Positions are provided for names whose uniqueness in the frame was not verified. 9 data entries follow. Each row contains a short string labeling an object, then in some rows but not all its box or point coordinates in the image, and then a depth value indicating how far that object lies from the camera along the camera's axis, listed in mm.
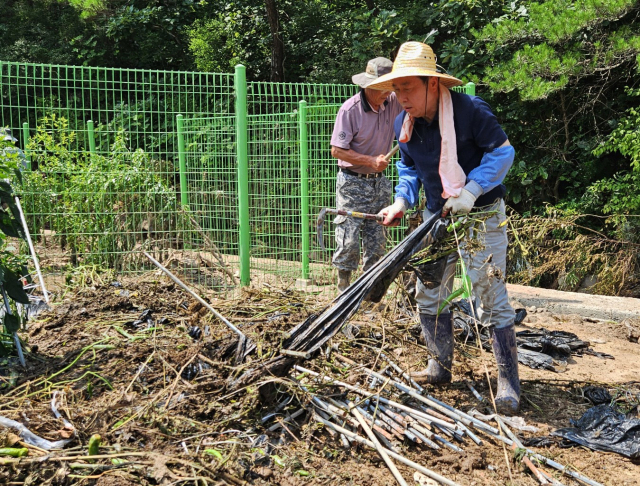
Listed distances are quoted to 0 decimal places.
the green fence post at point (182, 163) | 6621
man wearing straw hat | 3490
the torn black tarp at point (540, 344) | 4633
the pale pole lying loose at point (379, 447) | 2811
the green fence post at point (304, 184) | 6711
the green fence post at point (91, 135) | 6496
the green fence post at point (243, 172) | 6367
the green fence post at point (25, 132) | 6476
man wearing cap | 5141
